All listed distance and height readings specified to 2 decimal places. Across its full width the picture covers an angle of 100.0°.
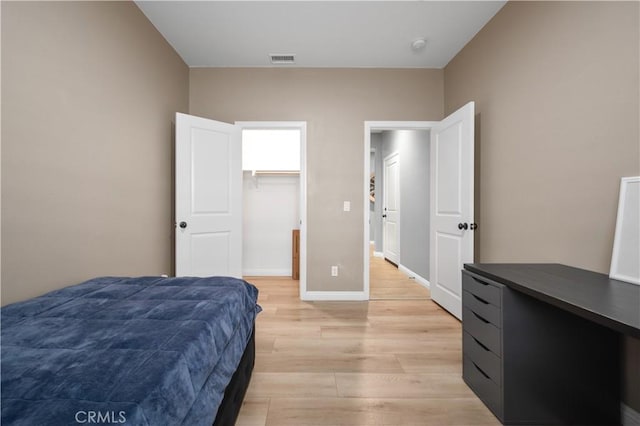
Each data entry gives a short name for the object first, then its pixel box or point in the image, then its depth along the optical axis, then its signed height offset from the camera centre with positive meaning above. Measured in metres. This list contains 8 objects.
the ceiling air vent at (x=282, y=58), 2.96 +1.71
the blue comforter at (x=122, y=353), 0.61 -0.43
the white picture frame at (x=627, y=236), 1.28 -0.13
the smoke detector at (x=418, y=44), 2.68 +1.69
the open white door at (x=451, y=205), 2.41 +0.06
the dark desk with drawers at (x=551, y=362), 1.31 -0.75
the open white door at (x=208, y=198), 2.70 +0.13
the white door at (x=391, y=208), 5.34 +0.05
